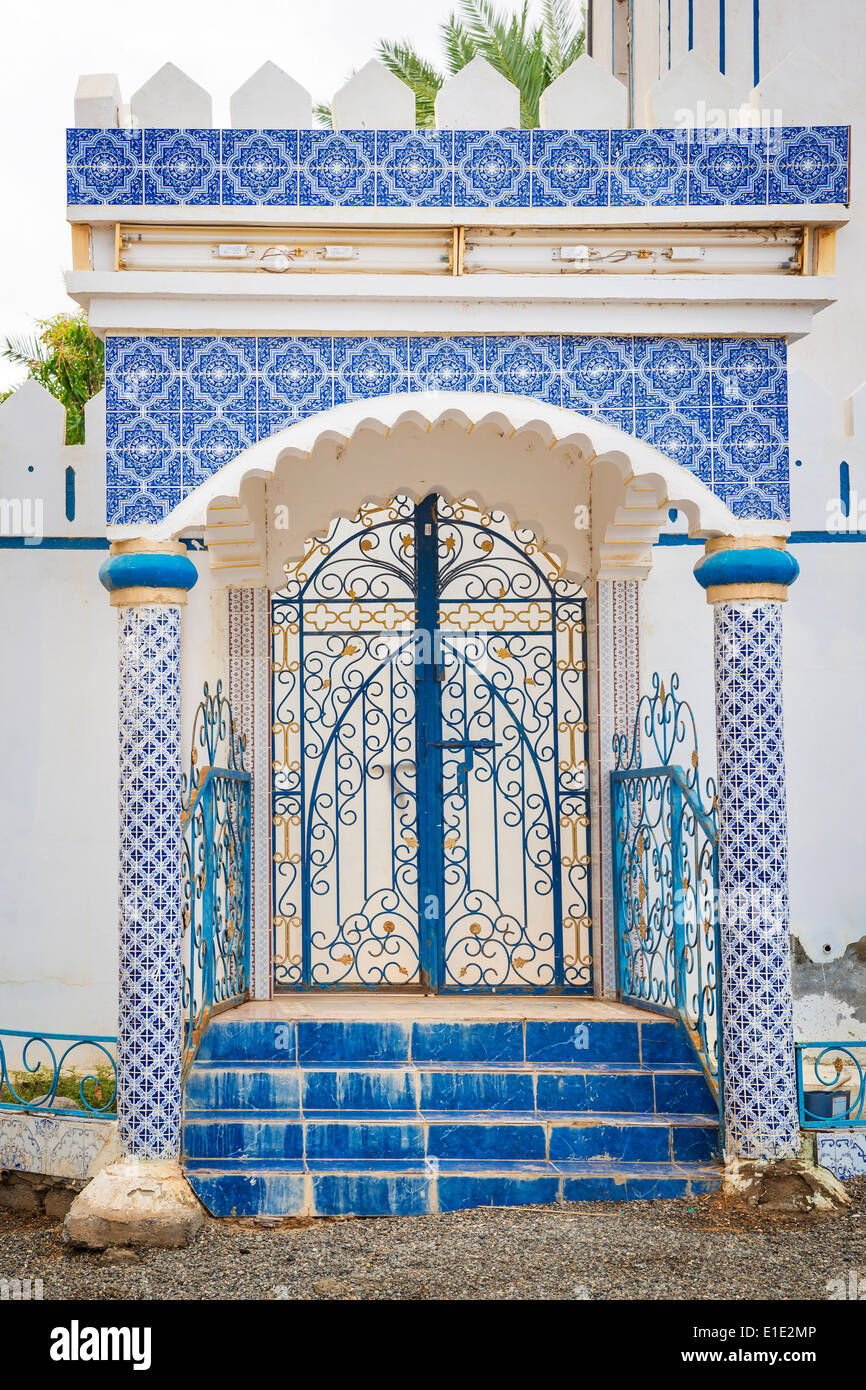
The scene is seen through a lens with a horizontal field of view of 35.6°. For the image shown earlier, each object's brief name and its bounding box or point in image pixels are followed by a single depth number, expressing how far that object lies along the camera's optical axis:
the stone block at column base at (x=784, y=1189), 4.97
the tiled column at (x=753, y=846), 5.09
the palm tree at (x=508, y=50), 14.46
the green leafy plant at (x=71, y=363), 14.74
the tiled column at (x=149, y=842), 4.99
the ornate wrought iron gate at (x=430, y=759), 6.86
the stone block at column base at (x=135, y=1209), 4.72
